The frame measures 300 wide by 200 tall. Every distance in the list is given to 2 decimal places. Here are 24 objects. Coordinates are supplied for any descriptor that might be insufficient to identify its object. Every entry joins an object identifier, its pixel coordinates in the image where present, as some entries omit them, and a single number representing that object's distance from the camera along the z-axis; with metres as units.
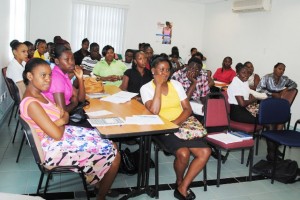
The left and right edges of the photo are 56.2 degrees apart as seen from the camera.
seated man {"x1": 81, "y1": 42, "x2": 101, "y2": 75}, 5.54
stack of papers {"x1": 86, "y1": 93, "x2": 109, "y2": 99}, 3.27
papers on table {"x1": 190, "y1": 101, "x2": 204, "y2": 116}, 3.56
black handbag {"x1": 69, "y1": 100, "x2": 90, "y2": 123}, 2.60
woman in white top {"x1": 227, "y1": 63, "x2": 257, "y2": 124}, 3.78
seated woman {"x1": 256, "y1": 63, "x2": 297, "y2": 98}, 4.90
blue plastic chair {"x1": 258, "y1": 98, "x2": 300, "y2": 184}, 3.12
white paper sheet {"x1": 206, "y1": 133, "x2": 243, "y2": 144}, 2.96
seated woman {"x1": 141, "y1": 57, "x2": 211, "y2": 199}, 2.67
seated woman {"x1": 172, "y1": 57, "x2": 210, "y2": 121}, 3.94
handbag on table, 3.48
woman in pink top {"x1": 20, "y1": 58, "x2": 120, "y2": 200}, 1.99
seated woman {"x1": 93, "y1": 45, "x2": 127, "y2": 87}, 4.69
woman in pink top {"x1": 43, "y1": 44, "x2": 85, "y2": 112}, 2.52
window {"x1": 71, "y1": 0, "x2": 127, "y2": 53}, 8.03
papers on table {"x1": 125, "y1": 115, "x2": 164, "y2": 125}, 2.39
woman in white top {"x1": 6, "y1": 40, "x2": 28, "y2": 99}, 3.77
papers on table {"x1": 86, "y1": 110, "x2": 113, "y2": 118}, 2.54
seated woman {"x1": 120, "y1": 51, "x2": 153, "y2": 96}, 3.86
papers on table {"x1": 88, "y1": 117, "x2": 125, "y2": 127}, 2.25
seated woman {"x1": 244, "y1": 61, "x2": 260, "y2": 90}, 5.66
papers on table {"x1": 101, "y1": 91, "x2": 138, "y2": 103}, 3.14
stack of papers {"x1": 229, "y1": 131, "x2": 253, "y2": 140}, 3.04
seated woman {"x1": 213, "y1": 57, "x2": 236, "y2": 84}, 6.21
